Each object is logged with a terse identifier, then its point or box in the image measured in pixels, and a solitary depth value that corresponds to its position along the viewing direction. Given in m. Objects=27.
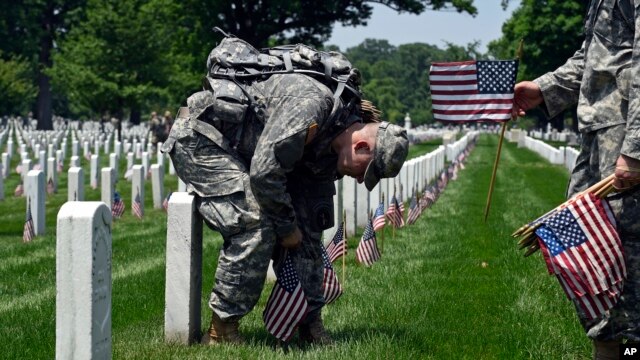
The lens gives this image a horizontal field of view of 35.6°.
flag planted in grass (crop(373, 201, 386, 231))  10.88
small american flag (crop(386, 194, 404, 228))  12.52
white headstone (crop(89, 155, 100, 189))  22.10
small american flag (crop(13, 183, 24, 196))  20.17
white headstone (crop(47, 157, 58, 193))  21.31
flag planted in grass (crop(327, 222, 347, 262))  8.87
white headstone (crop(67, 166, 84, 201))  14.55
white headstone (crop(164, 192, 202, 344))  5.91
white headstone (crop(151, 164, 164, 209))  18.53
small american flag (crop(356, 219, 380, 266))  9.58
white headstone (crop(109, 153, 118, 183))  21.28
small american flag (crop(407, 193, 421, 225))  14.45
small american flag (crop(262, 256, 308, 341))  5.86
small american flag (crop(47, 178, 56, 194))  21.02
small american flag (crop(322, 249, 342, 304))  6.52
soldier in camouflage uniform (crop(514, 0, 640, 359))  4.99
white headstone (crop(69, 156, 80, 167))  21.48
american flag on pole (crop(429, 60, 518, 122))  7.36
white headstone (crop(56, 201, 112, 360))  4.02
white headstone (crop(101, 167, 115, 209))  15.27
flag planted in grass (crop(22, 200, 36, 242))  13.06
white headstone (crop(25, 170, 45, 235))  13.48
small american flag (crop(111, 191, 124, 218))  15.82
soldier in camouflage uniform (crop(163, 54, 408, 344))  5.51
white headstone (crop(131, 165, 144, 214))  17.23
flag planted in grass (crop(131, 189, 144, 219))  16.67
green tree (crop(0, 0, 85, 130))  66.00
